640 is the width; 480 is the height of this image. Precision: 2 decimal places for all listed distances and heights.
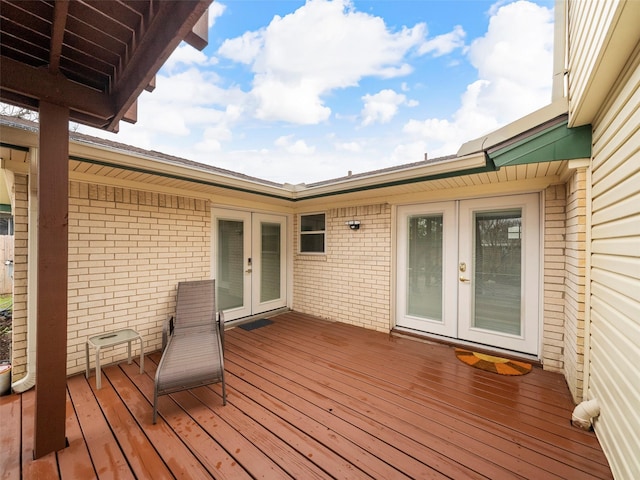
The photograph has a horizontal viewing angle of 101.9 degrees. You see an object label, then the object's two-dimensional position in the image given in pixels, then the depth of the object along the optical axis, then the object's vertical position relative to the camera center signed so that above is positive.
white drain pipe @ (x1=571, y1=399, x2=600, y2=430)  2.06 -1.43
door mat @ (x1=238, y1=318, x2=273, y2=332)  4.82 -1.65
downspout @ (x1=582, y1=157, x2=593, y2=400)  2.29 -0.37
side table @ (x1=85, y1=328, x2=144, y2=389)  2.78 -1.20
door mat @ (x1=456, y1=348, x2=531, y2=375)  3.17 -1.61
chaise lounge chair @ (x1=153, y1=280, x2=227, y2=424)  2.46 -1.28
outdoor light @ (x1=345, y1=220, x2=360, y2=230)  4.93 +0.28
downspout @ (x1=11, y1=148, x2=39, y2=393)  2.73 -0.58
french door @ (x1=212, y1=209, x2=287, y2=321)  4.76 -0.47
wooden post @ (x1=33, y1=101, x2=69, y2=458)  1.84 -0.32
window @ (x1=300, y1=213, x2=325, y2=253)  5.62 +0.12
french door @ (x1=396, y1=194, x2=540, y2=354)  3.47 -0.46
